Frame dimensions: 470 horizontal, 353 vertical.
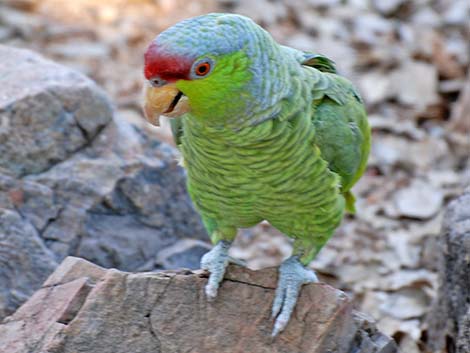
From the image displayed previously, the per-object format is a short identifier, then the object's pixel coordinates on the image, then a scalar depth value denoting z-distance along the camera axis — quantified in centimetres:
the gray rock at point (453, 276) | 679
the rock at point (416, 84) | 1263
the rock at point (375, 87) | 1270
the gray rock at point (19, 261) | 684
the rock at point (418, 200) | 1044
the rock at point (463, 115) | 1170
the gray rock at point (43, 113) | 730
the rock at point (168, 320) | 572
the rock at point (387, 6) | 1471
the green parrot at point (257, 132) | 516
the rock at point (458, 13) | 1430
